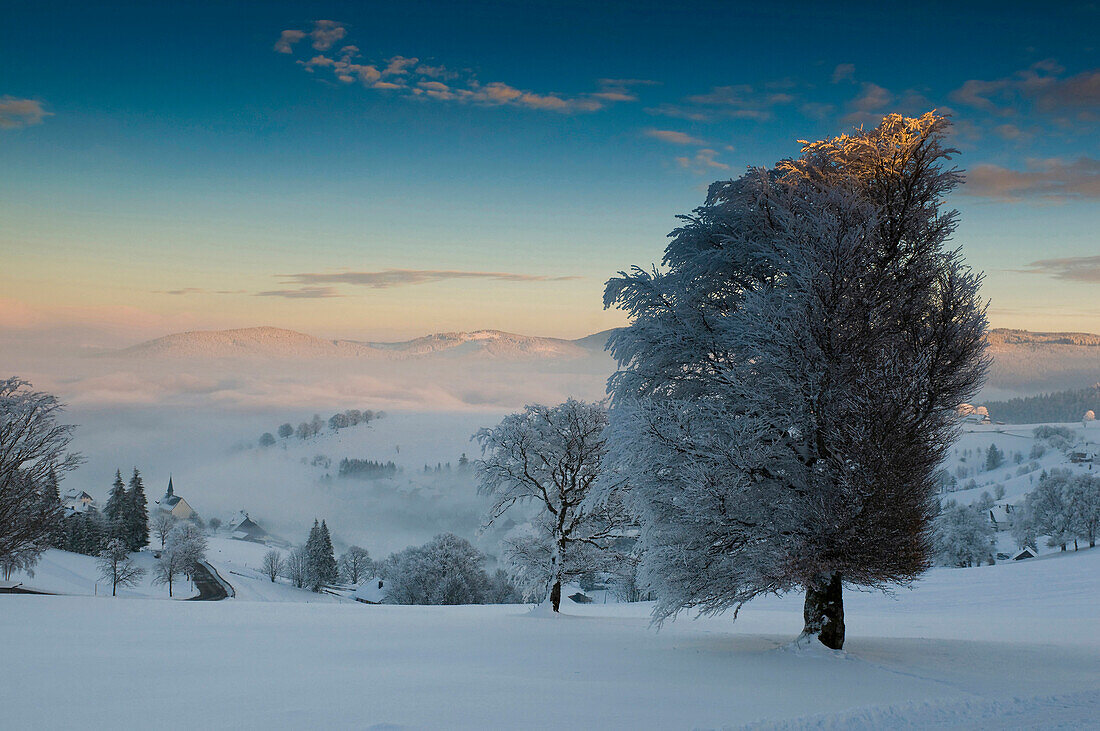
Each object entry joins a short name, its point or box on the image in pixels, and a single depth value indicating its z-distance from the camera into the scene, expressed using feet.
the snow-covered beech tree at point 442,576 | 182.91
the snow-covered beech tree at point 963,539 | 231.09
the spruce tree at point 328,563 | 280.10
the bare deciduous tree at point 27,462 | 77.36
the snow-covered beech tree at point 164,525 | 290.52
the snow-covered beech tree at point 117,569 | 193.77
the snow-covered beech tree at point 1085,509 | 222.48
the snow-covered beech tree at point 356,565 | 345.72
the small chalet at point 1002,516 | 356.79
